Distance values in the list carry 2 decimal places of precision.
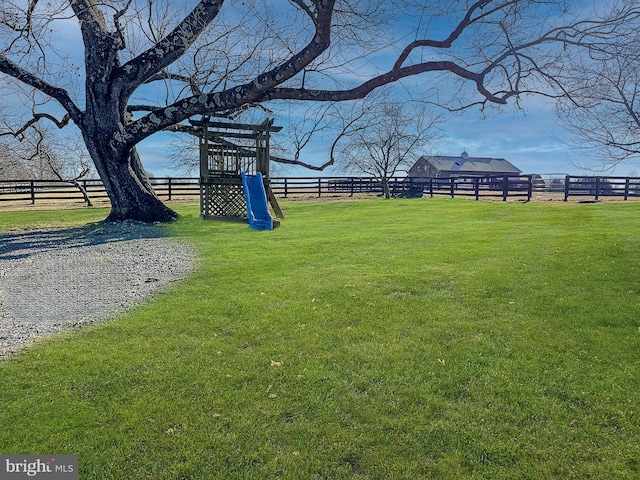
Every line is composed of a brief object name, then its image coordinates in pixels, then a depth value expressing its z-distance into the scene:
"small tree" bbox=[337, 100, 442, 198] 25.44
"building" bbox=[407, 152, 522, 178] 41.53
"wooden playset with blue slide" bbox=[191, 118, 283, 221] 10.49
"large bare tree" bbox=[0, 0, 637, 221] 7.56
